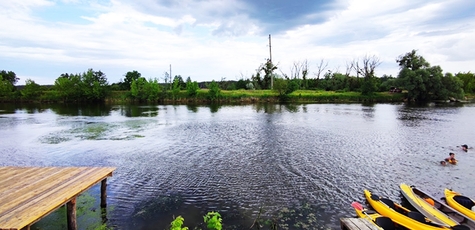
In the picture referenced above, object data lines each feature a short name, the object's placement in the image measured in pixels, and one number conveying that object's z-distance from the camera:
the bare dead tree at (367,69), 90.01
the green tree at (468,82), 87.37
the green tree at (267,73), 85.75
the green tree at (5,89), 80.38
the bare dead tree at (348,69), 93.95
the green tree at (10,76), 102.54
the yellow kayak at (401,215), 7.80
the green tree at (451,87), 68.12
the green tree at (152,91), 80.75
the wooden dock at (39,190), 6.47
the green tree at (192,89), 78.12
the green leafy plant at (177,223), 5.94
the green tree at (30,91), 80.50
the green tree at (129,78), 90.50
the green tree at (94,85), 79.69
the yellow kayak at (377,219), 8.22
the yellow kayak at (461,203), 8.89
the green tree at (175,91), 80.44
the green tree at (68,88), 78.81
